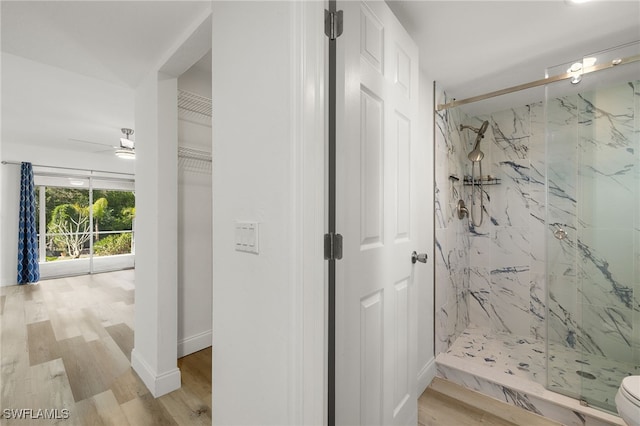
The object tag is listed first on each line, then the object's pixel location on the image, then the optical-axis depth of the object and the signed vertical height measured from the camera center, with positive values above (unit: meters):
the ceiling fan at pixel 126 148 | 3.69 +0.85
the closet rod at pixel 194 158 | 2.48 +0.49
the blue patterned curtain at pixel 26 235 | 4.99 -0.38
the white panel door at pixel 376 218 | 1.00 -0.03
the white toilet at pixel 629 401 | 1.27 -0.87
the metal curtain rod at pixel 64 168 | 4.92 +0.86
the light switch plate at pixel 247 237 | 1.04 -0.09
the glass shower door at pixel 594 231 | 1.71 -0.13
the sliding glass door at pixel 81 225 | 5.71 -0.25
